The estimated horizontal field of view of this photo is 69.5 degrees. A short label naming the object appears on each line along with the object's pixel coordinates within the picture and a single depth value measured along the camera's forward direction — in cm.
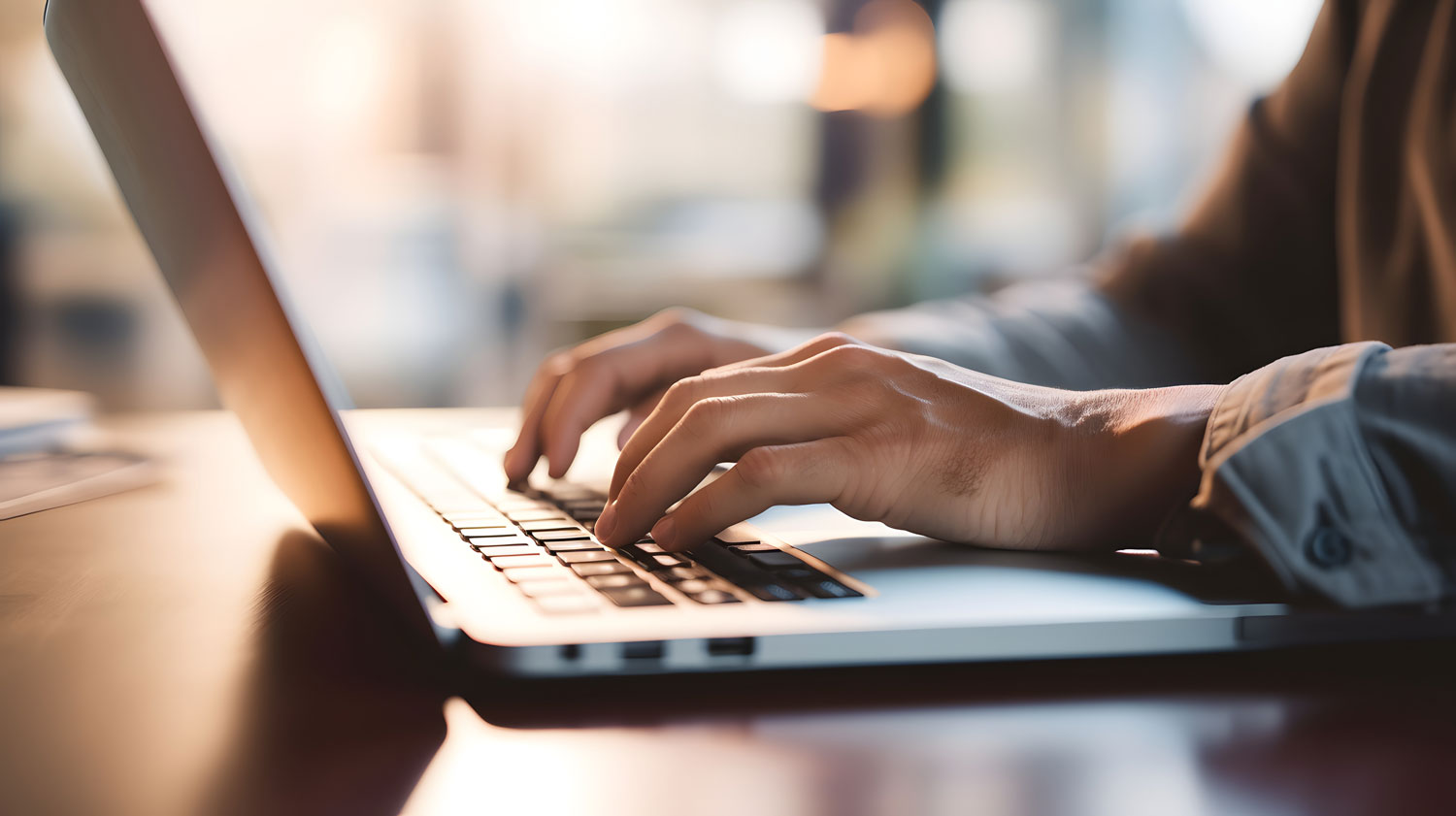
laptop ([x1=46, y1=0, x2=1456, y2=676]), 27
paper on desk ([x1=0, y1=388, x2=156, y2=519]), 56
